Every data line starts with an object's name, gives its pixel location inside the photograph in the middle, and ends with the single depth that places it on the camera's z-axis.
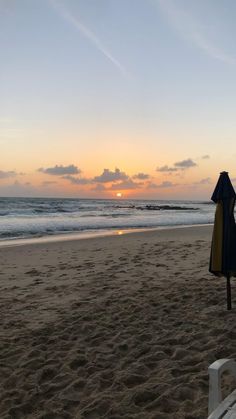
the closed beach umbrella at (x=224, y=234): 5.73
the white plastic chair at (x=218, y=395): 2.56
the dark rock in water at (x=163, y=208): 59.84
